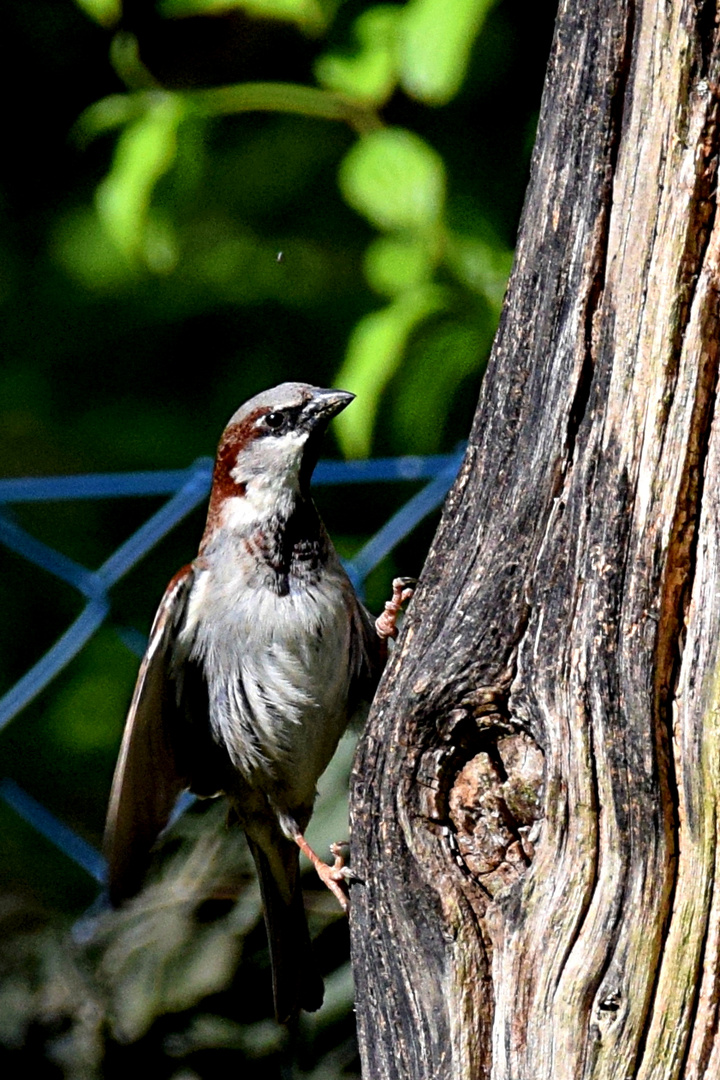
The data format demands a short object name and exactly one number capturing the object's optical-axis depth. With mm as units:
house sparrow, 4844
